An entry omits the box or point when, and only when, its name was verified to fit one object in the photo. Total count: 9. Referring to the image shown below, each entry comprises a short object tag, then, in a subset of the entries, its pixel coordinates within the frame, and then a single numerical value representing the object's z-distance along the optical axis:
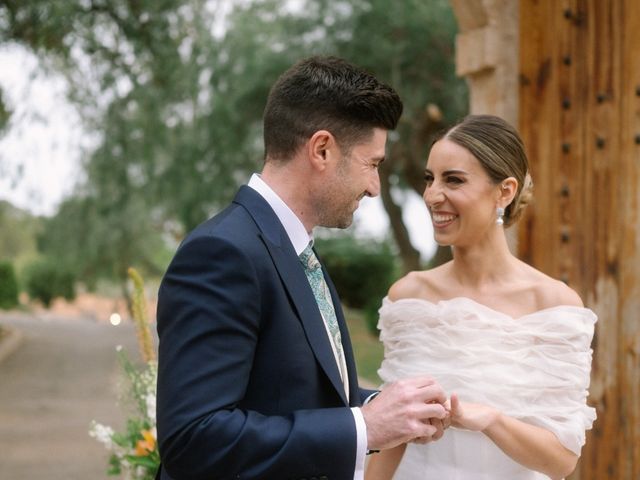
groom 1.65
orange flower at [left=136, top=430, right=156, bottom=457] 3.30
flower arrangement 3.22
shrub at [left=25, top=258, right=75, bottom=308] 28.34
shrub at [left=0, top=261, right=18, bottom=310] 22.97
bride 2.45
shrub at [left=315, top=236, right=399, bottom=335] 19.53
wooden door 3.68
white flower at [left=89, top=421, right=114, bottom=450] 3.45
